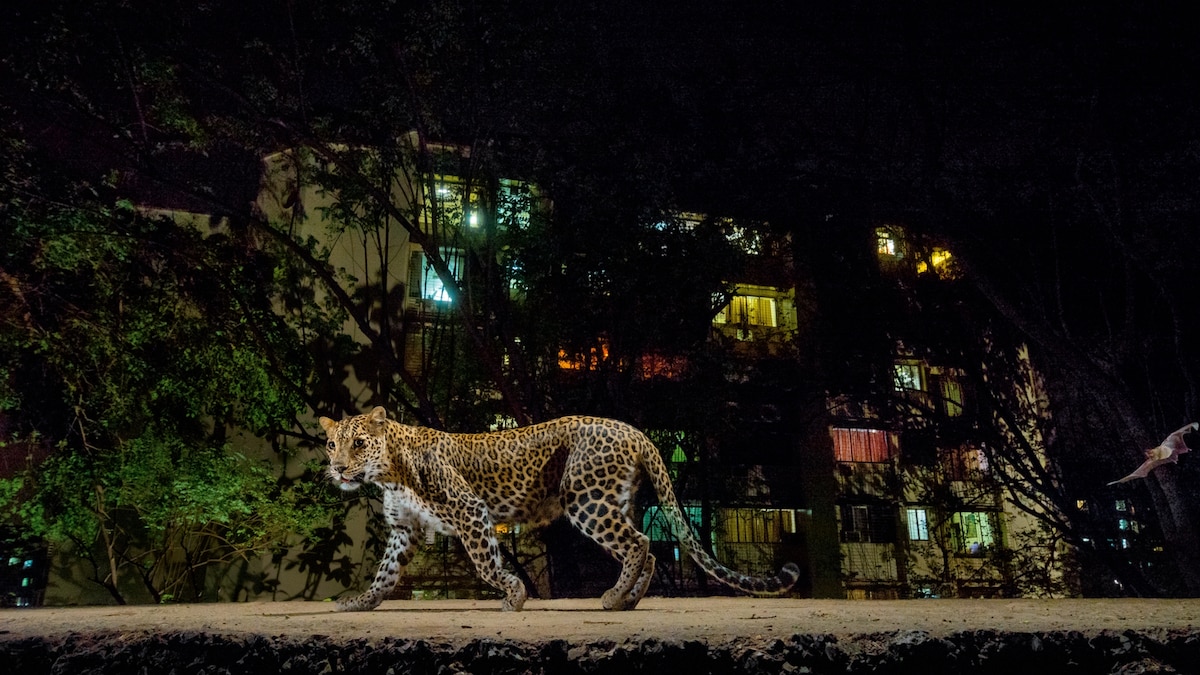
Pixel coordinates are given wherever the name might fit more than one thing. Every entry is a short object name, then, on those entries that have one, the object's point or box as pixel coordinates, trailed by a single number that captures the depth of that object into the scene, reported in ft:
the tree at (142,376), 33.71
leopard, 16.83
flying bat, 20.51
